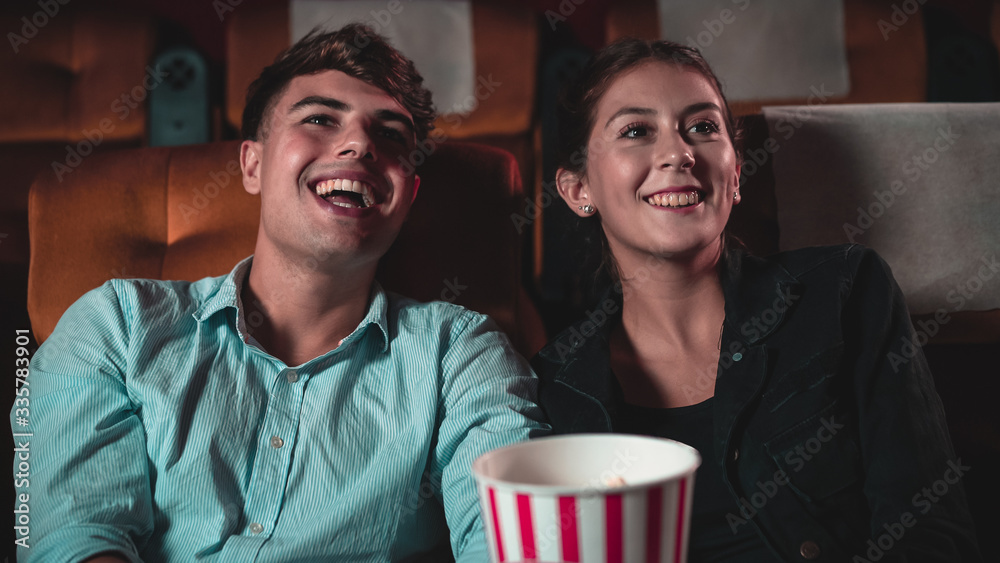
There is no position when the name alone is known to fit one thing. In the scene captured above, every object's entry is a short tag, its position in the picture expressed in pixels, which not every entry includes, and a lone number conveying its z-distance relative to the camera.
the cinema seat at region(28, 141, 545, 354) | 1.26
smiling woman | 0.87
